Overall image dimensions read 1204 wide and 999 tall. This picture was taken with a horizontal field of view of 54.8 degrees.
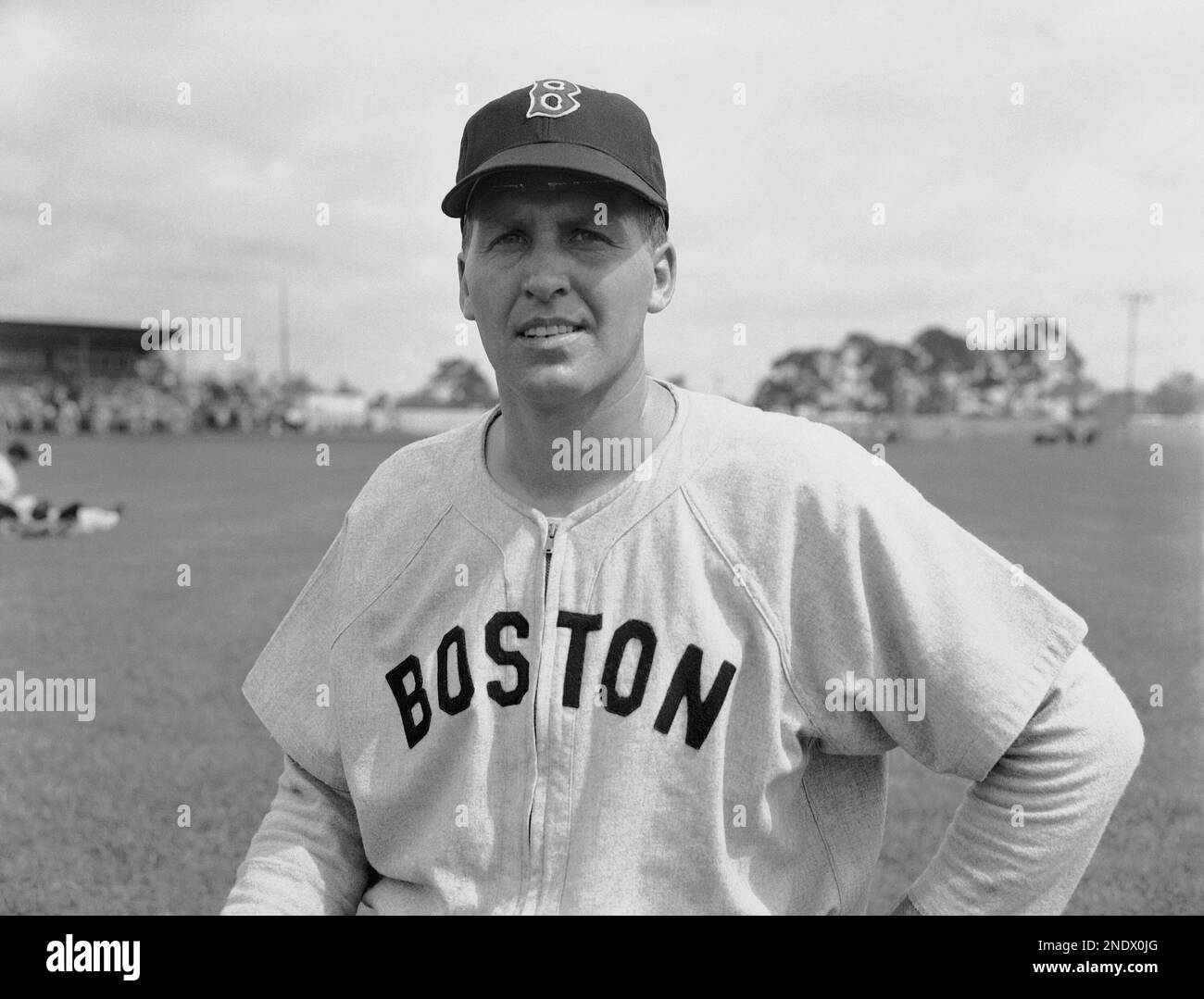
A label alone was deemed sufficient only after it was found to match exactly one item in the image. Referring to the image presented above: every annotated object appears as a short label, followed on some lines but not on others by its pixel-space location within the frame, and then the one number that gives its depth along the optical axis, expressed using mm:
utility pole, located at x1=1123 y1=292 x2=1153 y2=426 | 48812
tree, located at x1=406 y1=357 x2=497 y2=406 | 32156
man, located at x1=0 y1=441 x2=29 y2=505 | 12695
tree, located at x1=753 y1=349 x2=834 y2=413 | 54625
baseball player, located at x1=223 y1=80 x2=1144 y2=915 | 1752
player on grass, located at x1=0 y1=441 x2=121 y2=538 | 12484
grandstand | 39938
